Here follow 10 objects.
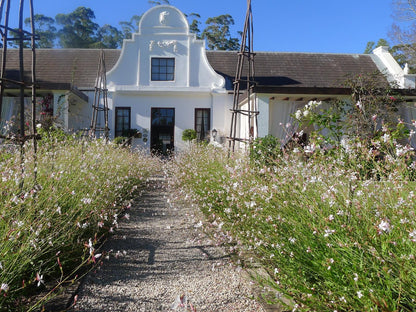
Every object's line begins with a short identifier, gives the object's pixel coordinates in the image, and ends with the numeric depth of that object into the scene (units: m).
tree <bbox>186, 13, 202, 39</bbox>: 35.32
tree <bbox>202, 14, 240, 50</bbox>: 32.60
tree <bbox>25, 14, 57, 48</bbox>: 38.53
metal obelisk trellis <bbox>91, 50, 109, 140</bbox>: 9.49
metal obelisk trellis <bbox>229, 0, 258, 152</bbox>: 6.43
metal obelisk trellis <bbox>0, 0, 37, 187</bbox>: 3.09
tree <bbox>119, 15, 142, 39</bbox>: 41.34
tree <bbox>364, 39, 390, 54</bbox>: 36.44
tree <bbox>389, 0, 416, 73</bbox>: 16.28
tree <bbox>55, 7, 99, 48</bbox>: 38.66
